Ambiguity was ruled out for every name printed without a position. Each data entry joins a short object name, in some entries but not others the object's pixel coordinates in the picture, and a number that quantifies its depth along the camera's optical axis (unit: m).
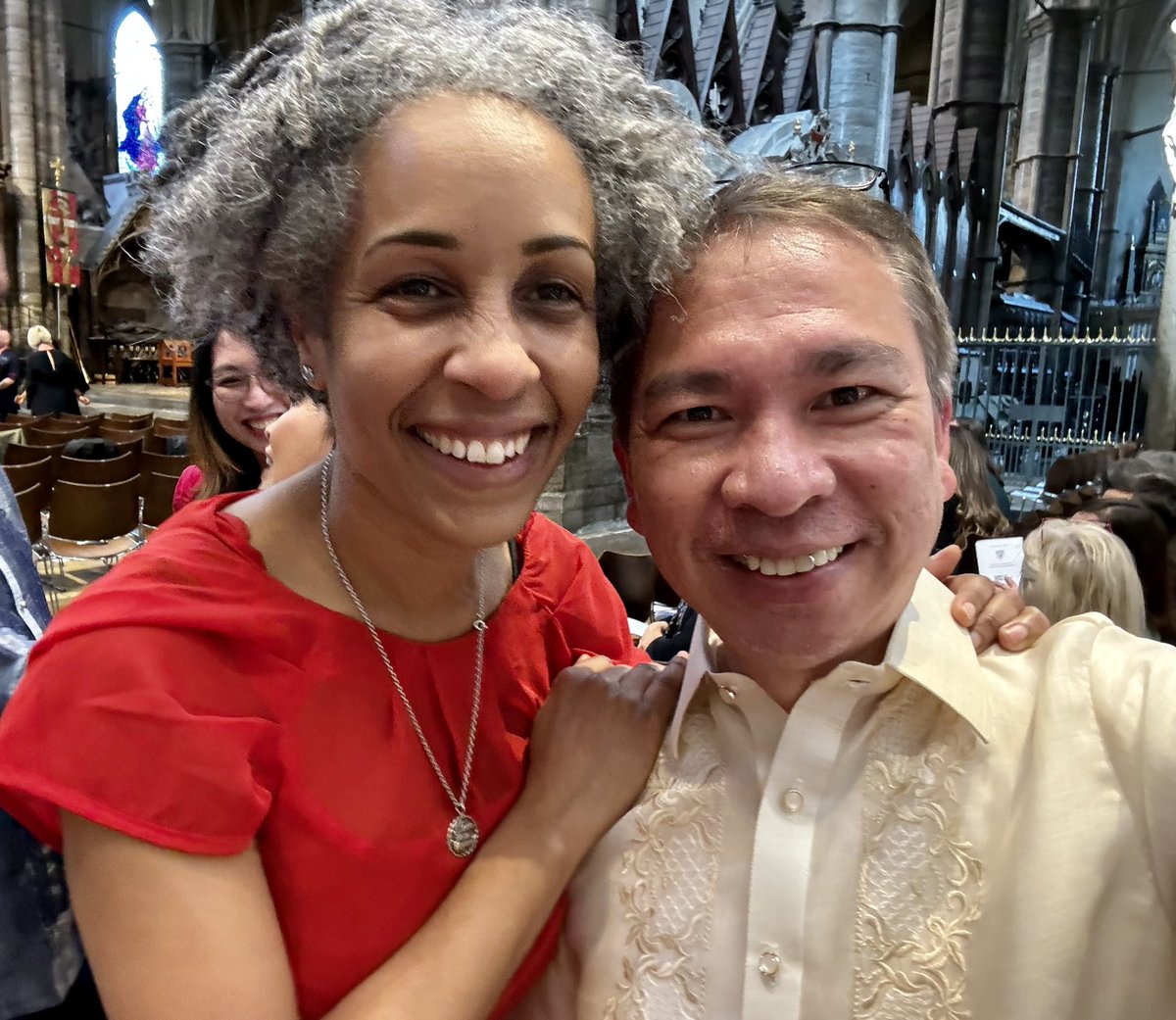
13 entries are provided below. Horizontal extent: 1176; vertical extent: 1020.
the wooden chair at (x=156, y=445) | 7.50
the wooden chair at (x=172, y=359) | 16.19
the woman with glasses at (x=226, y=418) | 2.49
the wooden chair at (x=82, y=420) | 8.73
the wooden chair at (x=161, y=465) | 6.25
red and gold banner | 15.14
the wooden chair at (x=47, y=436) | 7.59
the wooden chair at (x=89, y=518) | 5.20
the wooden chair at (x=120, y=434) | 8.55
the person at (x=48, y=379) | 9.92
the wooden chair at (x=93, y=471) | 5.57
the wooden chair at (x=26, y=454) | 6.05
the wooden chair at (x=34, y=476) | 5.19
